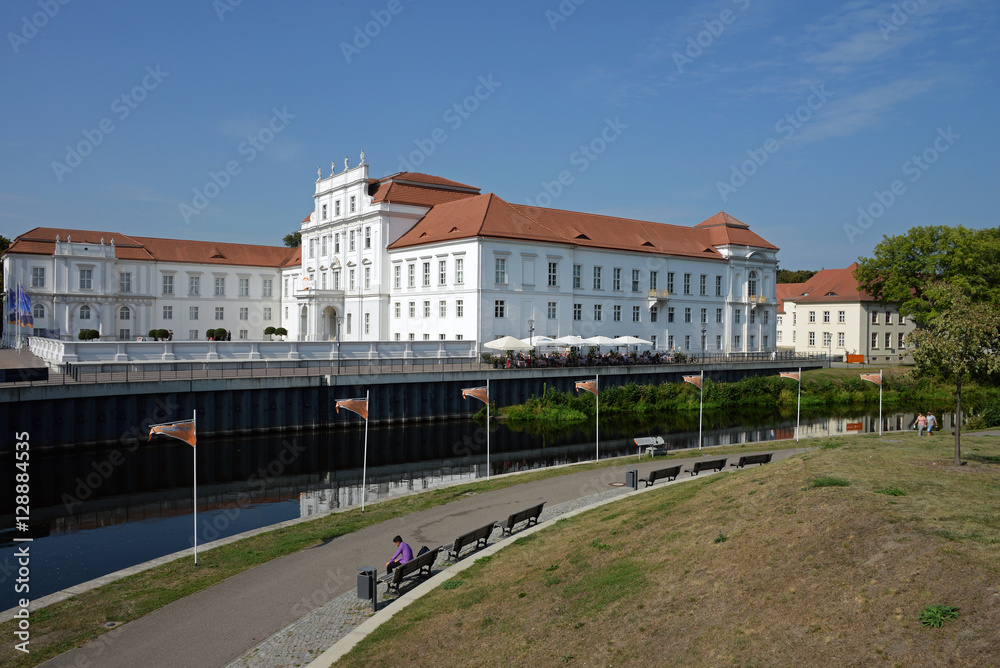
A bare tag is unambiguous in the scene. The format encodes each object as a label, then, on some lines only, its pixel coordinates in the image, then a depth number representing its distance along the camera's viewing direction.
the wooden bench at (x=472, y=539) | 15.50
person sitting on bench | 14.51
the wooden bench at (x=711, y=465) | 25.24
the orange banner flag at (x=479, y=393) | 28.61
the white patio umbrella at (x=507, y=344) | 51.22
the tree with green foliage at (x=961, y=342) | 17.83
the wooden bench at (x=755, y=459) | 25.67
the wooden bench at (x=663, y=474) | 23.17
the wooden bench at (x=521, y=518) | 17.39
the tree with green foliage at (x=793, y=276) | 150.00
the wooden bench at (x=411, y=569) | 13.64
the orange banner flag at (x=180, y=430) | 17.97
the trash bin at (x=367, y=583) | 12.98
